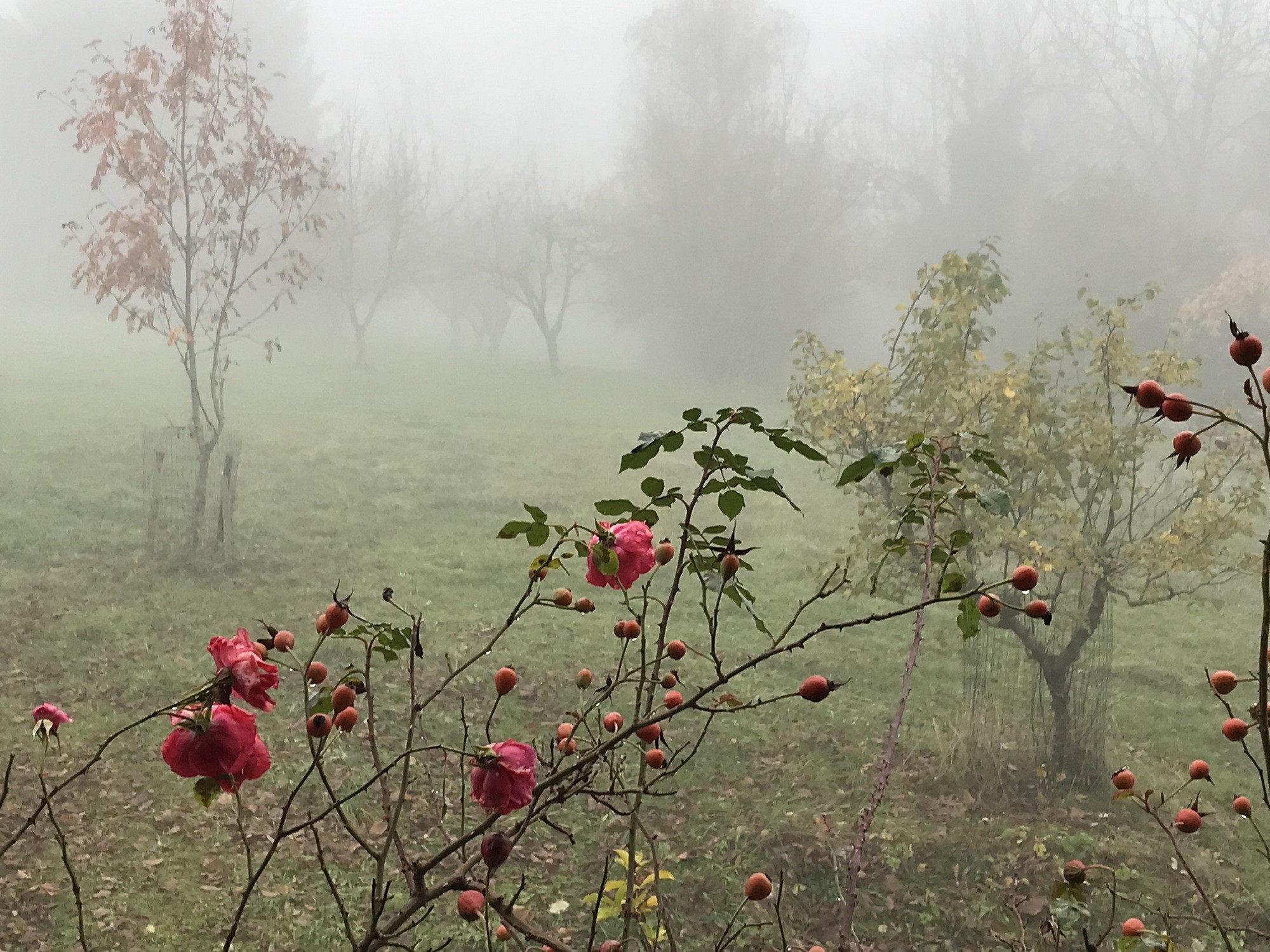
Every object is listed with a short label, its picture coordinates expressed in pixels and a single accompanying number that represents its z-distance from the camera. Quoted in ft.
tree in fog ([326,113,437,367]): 57.06
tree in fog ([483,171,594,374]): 61.00
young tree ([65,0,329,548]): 17.84
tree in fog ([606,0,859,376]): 57.93
